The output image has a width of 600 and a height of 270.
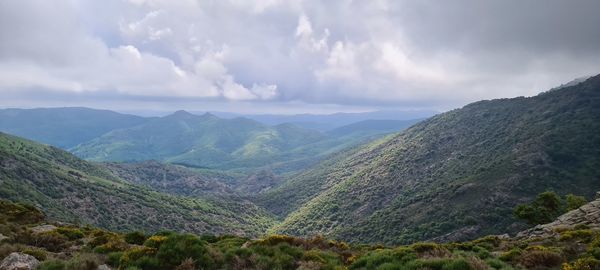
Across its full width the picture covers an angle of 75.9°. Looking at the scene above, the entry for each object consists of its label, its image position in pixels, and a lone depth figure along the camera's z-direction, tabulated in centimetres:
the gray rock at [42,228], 3021
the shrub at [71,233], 2786
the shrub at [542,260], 1834
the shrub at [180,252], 1898
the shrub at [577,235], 2539
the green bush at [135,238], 2832
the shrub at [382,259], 1853
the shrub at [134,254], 1883
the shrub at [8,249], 1950
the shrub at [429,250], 1973
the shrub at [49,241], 2370
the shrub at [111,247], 2204
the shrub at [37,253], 1923
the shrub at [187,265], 1823
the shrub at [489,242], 2984
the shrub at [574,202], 5623
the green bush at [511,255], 2041
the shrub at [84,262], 1700
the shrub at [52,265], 1678
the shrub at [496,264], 1747
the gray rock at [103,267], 1789
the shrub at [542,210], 5700
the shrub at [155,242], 2133
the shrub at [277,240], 2562
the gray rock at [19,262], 1694
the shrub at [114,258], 1950
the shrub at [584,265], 1616
